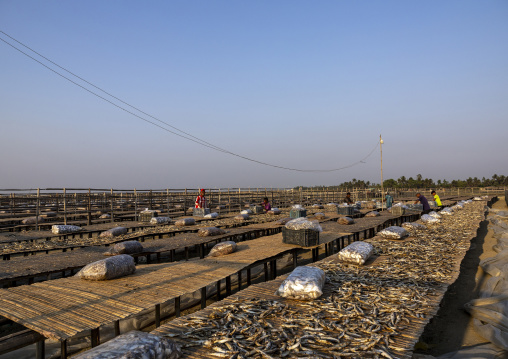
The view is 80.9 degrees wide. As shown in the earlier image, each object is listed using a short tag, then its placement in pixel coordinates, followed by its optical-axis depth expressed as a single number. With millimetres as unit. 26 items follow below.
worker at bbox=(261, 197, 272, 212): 21442
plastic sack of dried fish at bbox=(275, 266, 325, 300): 4922
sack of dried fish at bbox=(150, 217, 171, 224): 15797
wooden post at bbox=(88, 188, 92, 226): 16945
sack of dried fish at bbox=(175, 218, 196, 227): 14672
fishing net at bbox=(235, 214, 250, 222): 16767
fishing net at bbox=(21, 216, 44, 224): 16153
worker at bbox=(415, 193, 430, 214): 20031
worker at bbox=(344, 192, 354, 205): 20669
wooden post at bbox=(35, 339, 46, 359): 4660
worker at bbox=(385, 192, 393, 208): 23355
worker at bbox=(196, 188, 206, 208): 18688
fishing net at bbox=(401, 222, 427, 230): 13047
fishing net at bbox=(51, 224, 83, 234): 12780
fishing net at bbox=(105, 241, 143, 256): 8889
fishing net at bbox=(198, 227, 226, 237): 11922
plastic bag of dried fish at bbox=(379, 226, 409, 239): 10547
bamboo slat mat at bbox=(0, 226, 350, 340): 4191
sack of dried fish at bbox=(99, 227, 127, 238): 11969
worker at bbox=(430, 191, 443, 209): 22022
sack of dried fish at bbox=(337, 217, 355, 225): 14633
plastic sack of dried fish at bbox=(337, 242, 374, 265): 7277
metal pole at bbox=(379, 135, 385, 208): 26414
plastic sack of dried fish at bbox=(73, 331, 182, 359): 2877
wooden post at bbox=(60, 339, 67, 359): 4828
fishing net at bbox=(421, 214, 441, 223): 14770
